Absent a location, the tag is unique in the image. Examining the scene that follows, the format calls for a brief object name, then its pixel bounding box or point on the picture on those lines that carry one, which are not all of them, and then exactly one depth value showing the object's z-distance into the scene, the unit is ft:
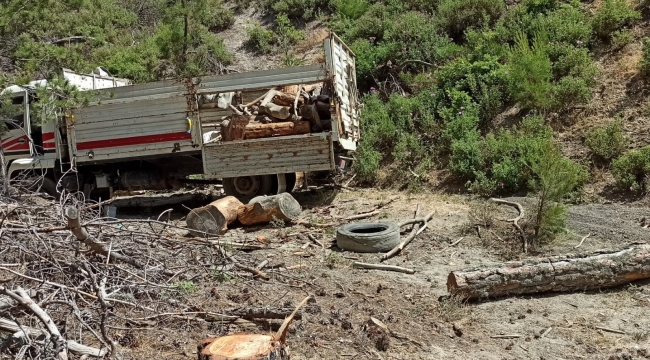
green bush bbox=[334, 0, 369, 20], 60.29
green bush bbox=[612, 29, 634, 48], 40.14
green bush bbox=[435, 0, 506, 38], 49.85
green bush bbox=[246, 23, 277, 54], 64.44
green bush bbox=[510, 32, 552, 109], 38.32
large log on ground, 18.70
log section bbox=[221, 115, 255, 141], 34.19
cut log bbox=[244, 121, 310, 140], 33.76
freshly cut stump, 11.52
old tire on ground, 24.53
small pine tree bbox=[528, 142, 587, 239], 24.23
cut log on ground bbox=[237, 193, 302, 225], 29.48
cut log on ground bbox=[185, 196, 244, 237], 28.50
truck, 33.24
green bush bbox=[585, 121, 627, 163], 33.24
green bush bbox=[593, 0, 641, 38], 41.14
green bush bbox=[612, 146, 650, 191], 30.50
